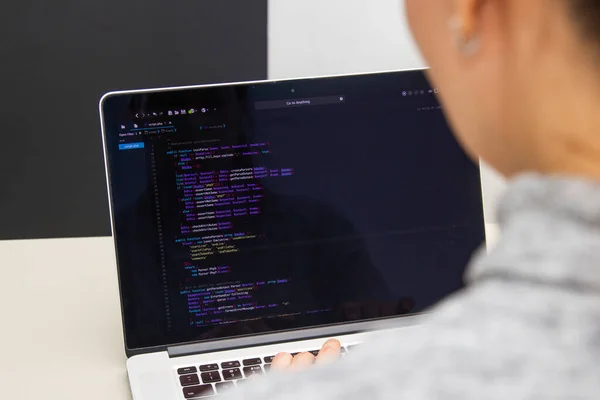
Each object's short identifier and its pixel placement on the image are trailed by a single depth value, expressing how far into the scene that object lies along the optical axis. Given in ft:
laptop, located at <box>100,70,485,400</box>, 4.36
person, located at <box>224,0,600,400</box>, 2.09
